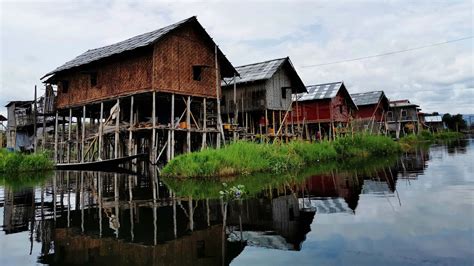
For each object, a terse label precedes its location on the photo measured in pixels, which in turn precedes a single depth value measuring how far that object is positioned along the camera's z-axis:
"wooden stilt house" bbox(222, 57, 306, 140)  23.41
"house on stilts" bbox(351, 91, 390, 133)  38.80
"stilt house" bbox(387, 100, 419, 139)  46.56
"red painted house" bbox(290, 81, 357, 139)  30.58
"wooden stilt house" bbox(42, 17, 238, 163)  17.41
